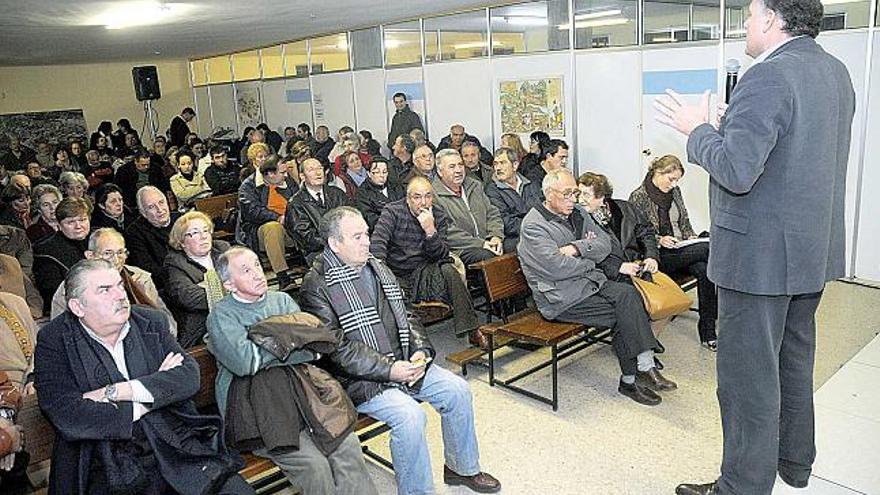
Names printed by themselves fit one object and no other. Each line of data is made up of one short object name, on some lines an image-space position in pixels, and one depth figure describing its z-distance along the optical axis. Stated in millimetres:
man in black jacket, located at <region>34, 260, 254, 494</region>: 2266
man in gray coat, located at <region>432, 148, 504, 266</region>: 5121
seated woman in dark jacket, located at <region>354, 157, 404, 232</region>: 5812
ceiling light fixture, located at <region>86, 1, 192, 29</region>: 6003
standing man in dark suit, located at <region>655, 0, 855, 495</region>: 2074
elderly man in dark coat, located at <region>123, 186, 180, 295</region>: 4258
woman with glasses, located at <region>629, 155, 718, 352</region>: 4762
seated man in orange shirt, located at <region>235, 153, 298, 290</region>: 6074
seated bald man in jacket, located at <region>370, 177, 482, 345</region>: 4484
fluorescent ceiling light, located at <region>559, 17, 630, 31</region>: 7273
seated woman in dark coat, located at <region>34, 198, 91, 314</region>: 4121
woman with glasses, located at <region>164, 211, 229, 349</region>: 3602
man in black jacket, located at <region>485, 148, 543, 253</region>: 5605
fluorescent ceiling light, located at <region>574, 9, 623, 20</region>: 7336
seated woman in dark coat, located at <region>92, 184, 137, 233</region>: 4883
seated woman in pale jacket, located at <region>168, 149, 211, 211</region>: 8195
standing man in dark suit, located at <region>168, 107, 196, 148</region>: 13719
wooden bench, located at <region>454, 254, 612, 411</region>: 3727
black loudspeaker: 13047
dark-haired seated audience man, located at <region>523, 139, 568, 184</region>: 6115
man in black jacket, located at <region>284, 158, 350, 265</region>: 5410
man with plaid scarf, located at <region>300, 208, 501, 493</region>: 2805
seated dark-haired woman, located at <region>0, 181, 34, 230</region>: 5699
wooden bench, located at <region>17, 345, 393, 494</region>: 2416
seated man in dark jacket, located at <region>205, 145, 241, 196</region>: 8242
